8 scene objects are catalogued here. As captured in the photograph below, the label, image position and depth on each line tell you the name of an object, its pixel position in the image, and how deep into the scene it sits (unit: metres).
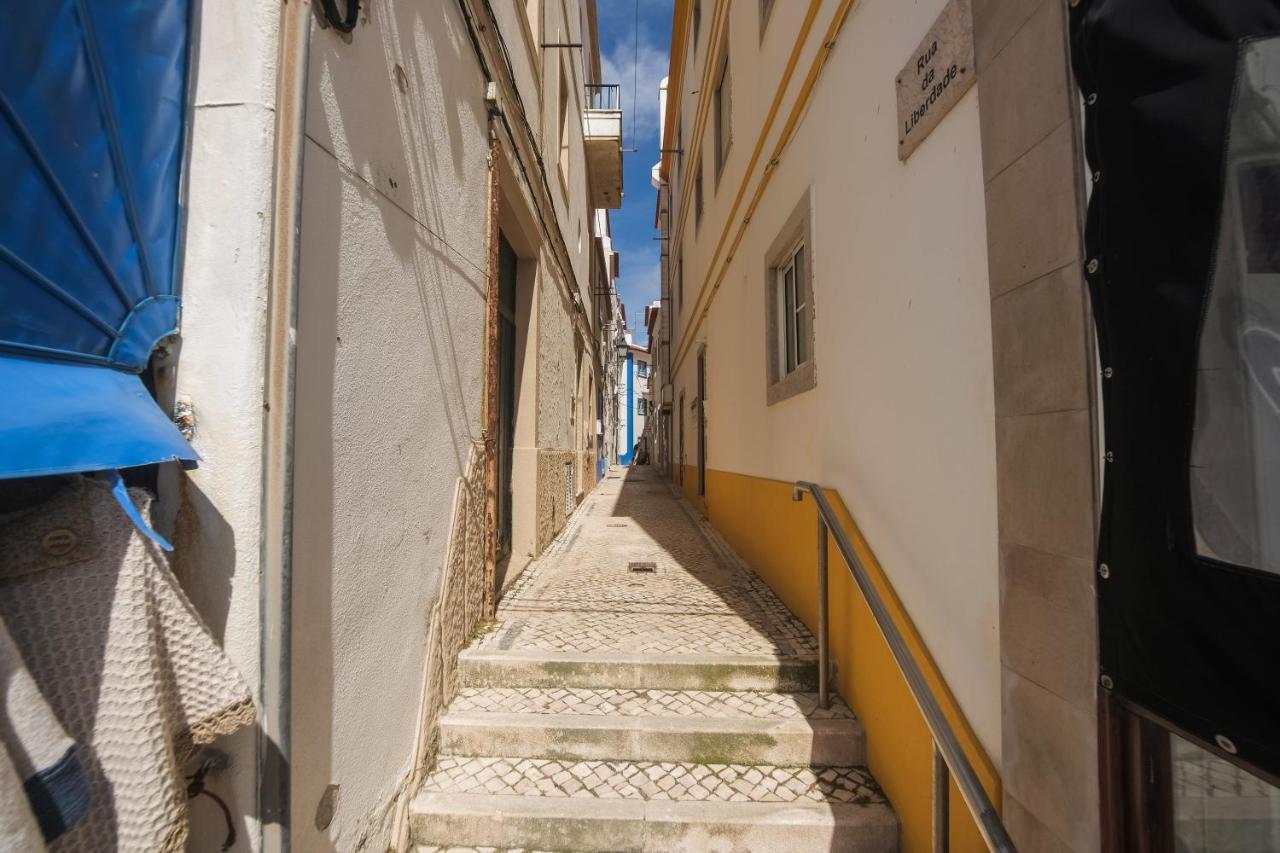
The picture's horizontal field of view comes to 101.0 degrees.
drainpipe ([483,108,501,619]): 3.26
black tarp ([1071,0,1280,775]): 0.84
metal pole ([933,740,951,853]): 1.62
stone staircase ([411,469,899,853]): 2.12
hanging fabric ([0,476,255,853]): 0.94
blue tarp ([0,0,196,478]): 0.96
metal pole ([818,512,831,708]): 2.58
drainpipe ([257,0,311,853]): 1.36
